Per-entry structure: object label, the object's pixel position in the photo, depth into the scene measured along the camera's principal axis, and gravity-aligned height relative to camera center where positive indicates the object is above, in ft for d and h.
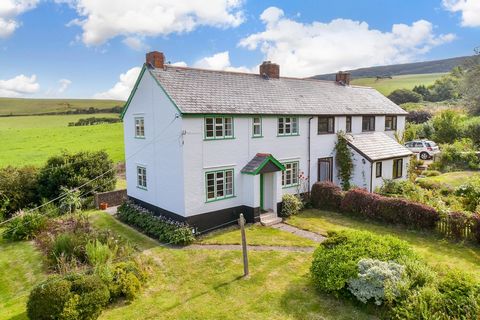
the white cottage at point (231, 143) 59.93 -5.56
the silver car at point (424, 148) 123.95 -13.08
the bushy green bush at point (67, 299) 32.73 -18.24
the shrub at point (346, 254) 37.06 -16.44
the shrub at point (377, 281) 33.47 -17.35
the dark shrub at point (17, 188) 84.89 -17.81
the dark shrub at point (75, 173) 87.81 -14.52
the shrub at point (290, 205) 70.85 -19.40
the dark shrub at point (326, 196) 74.06 -18.45
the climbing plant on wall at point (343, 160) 83.05 -11.38
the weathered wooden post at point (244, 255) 43.39 -18.46
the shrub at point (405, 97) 277.23 +14.28
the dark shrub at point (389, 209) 58.75 -18.32
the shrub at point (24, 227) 65.16 -21.19
